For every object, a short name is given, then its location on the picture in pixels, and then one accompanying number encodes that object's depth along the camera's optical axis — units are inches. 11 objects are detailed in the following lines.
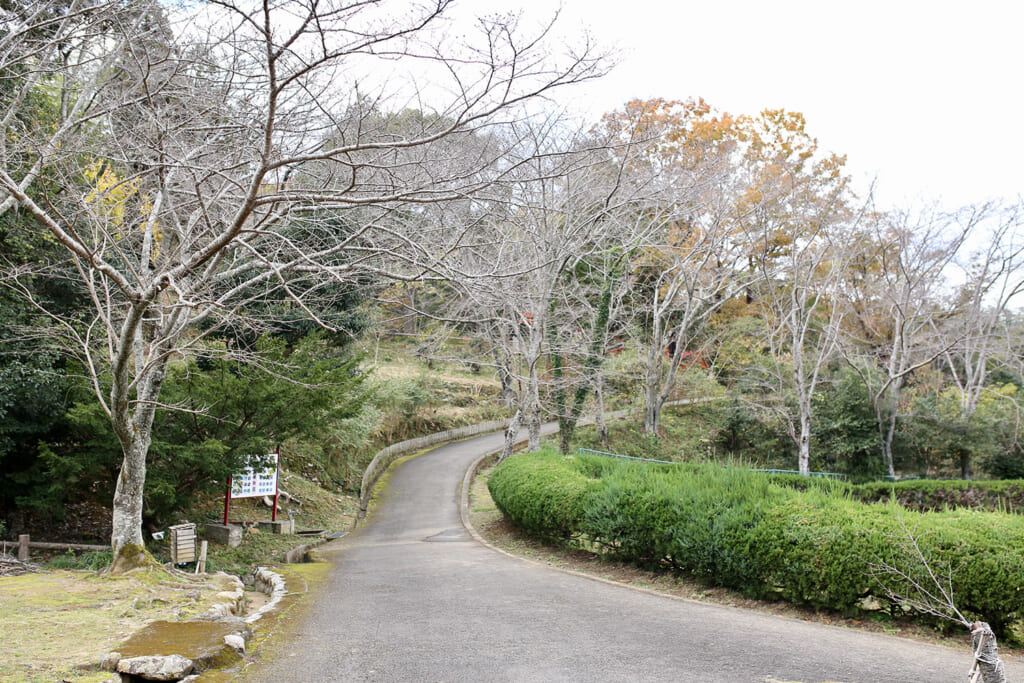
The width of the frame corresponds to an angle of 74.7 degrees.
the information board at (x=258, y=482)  497.7
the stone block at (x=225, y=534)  477.7
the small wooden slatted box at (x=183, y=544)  356.2
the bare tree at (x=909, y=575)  233.1
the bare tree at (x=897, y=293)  721.0
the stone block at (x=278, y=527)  541.0
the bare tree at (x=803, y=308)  745.6
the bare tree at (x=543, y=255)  450.3
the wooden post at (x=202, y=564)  354.6
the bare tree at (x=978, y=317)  722.2
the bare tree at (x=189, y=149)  230.7
